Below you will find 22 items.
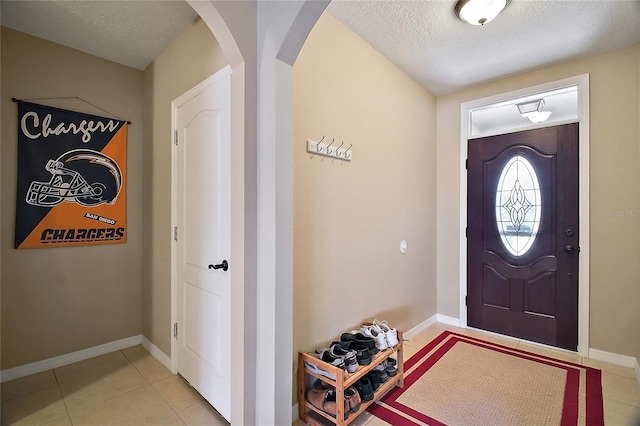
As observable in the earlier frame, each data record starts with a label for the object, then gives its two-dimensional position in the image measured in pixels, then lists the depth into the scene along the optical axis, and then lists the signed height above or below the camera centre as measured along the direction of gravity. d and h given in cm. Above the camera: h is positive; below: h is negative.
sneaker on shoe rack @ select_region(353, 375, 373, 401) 178 -107
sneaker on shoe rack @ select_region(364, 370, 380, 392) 187 -106
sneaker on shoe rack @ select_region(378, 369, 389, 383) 193 -107
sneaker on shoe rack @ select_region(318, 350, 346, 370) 169 -86
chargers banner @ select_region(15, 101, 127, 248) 224 +28
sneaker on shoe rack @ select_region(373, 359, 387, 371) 195 -102
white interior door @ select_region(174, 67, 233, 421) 178 -17
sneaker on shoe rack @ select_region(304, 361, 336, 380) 166 -92
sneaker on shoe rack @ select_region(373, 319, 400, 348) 204 -85
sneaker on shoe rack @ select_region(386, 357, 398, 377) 203 -107
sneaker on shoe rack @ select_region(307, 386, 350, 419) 164 -108
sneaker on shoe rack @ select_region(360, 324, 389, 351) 198 -84
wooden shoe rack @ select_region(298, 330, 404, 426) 159 -100
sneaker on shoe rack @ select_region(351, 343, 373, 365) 181 -88
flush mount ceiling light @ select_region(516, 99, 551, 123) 287 +103
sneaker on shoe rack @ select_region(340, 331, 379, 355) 192 -84
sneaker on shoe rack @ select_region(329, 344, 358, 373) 173 -85
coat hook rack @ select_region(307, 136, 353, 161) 192 +44
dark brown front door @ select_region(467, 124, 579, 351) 271 -21
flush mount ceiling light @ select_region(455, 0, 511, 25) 187 +132
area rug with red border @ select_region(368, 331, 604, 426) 181 -125
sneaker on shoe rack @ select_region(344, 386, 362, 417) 165 -106
